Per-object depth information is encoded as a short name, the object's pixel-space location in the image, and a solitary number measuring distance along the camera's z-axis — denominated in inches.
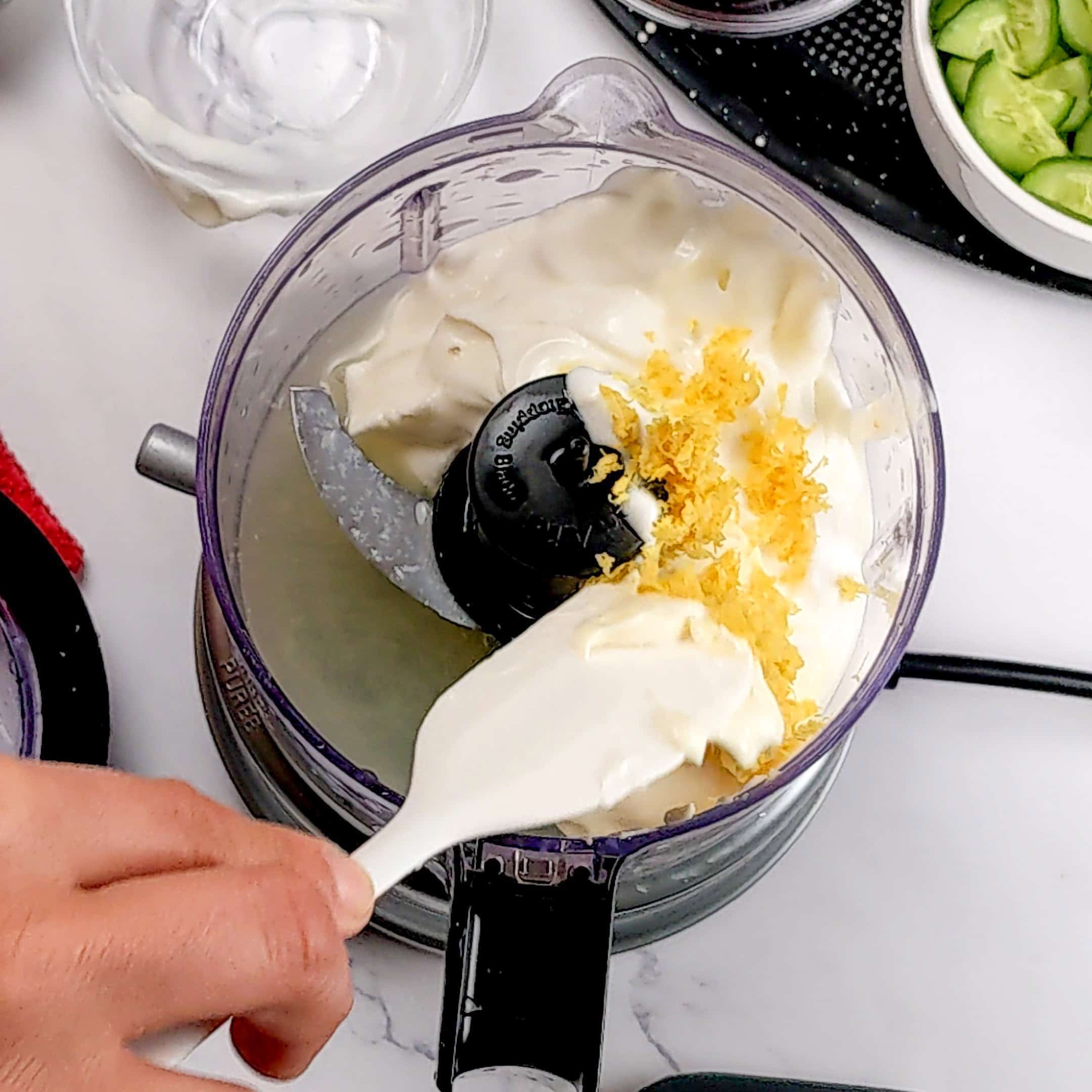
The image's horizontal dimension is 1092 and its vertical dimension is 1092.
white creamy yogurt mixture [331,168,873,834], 20.3
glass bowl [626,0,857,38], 25.9
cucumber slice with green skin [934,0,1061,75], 24.9
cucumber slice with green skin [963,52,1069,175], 24.7
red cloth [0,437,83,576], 23.7
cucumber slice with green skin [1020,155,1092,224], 24.7
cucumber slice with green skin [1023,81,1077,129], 25.2
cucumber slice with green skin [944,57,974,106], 25.0
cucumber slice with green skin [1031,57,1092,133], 25.7
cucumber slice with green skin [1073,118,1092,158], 25.5
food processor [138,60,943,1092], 19.8
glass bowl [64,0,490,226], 25.3
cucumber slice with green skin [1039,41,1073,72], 26.0
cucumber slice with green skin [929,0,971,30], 25.2
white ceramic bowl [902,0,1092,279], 24.2
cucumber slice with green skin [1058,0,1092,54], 25.5
